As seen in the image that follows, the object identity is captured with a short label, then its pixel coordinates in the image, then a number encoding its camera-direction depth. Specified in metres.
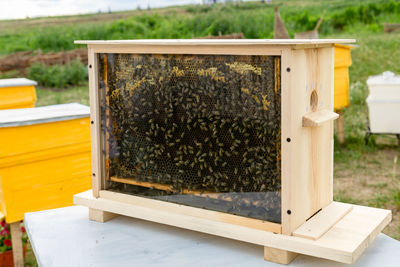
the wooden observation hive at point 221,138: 1.28
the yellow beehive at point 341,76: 5.06
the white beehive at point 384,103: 4.97
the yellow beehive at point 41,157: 2.31
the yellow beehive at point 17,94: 3.51
